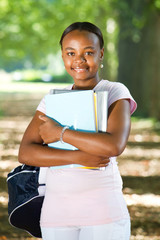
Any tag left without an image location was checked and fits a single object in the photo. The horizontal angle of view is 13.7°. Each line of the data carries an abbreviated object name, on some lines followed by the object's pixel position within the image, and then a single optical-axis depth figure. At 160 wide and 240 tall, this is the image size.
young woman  2.90
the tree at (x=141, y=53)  21.66
